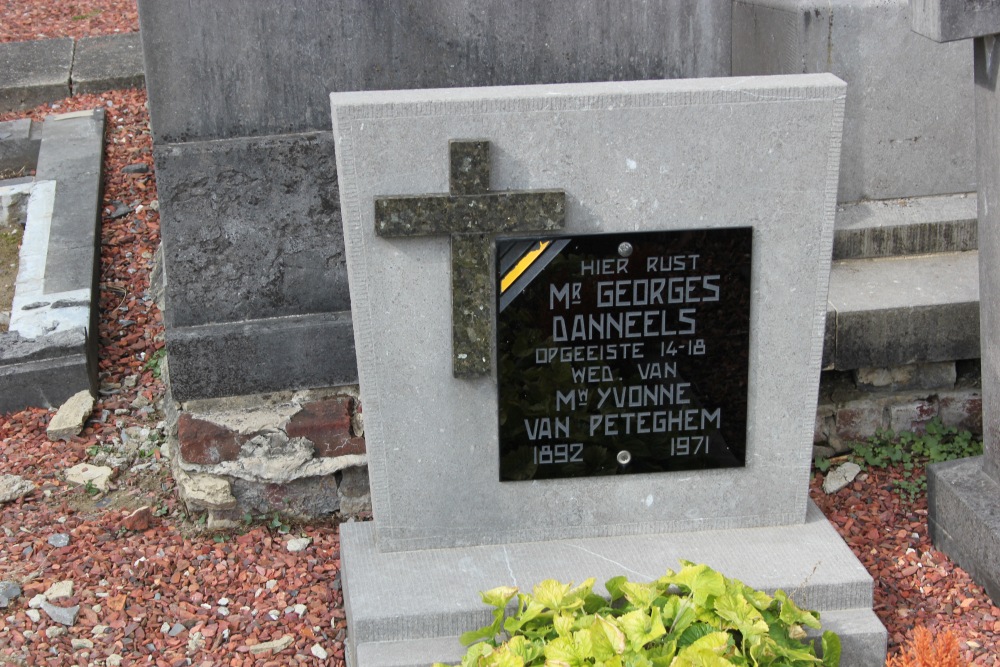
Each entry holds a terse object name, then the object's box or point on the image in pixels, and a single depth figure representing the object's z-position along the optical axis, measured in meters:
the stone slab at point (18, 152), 6.07
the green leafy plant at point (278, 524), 3.61
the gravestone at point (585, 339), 2.62
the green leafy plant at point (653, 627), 2.42
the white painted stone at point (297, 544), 3.50
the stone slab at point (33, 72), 6.86
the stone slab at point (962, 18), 2.82
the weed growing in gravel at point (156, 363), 4.38
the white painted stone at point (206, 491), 3.54
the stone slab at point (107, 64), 6.99
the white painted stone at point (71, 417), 4.00
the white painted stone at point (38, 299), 4.36
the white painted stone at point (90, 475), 3.76
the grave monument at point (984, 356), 2.85
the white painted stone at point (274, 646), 3.05
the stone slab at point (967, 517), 3.15
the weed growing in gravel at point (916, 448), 3.83
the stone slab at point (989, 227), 2.96
